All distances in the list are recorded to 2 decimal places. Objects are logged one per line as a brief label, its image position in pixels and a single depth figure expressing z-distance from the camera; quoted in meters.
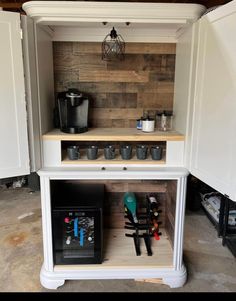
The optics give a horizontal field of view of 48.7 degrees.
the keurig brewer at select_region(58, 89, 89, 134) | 1.61
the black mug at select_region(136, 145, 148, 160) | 1.62
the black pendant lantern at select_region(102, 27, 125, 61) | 1.70
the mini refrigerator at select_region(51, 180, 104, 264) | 1.70
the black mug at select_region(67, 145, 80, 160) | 1.61
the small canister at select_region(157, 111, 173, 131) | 1.77
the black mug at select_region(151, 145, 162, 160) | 1.62
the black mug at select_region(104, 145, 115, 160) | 1.61
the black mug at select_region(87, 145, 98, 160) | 1.60
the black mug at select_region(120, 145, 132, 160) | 1.61
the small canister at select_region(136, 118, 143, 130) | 1.74
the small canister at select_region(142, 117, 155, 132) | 1.65
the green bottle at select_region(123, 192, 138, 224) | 1.97
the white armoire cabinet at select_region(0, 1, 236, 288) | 1.23
